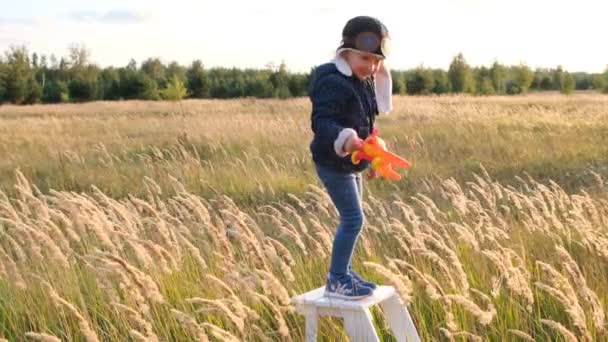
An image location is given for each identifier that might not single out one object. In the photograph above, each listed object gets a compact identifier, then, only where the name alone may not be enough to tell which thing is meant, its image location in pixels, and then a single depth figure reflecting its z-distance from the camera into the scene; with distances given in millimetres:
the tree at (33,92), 59938
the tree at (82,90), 63125
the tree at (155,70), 65938
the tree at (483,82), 71688
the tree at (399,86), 66688
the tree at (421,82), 68438
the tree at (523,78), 72812
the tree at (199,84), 65875
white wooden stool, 3328
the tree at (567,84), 67688
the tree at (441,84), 69938
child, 3295
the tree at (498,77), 75062
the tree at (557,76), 80375
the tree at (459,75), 70125
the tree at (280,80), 62134
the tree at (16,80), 58000
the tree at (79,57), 71688
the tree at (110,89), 63875
